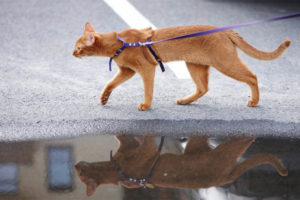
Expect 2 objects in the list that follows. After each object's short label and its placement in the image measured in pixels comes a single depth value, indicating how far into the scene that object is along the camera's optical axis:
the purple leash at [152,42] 6.27
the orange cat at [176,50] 6.50
